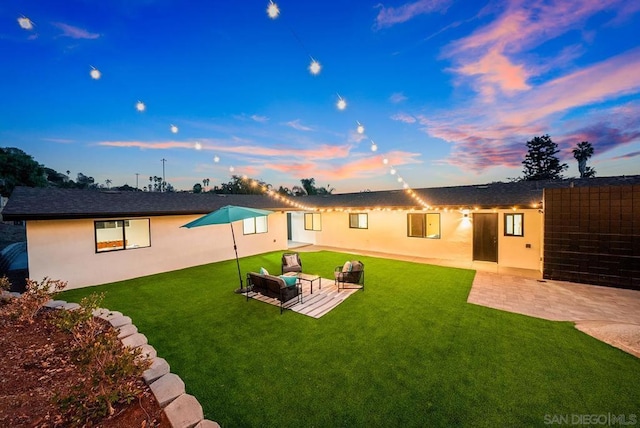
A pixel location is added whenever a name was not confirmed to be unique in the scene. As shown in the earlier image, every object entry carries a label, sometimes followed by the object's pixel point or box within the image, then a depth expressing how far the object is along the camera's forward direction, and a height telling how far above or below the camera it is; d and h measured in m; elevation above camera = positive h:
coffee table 7.83 -2.32
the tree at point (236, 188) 35.52 +3.09
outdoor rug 6.05 -2.52
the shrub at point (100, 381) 2.45 -1.79
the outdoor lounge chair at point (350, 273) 7.48 -2.03
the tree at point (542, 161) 32.19 +5.92
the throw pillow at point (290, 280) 6.51 -1.93
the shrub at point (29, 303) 4.61 -1.76
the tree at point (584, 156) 27.17 +5.54
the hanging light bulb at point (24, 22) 4.79 +3.71
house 7.74 -0.85
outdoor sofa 5.95 -2.04
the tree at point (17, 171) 19.05 +3.35
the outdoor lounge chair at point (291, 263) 8.77 -2.00
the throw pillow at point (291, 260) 8.88 -1.88
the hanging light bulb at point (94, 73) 5.86 +3.30
